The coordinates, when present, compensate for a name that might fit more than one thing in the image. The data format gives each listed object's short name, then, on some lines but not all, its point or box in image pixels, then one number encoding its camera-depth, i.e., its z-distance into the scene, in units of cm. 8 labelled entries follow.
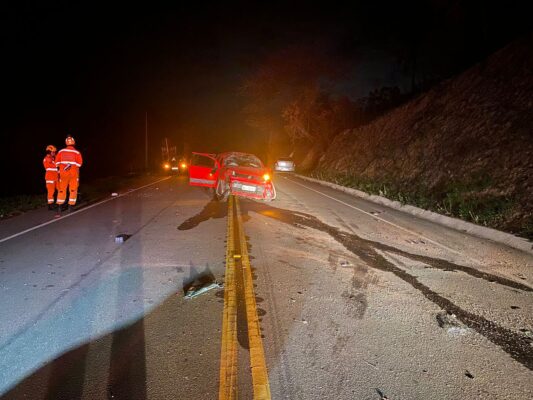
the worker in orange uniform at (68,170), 1048
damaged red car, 1298
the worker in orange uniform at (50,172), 1088
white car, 4106
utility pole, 4179
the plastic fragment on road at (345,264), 631
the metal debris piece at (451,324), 407
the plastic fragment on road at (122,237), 745
